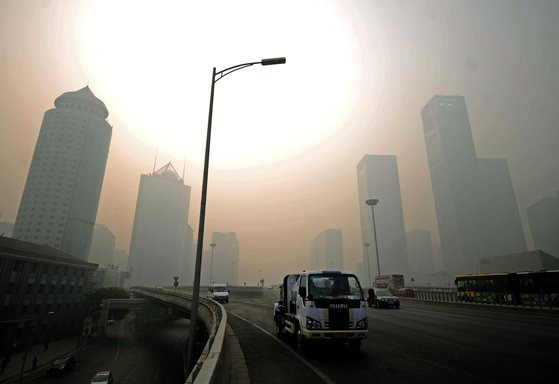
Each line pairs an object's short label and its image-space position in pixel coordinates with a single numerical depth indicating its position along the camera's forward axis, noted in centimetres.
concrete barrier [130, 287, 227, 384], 523
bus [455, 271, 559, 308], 2434
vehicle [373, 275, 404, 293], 5412
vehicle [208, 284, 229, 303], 4506
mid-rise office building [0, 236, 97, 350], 5172
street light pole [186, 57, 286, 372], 966
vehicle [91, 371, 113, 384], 2784
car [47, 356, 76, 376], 3781
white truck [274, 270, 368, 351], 945
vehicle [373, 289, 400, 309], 2864
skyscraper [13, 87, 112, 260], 15475
